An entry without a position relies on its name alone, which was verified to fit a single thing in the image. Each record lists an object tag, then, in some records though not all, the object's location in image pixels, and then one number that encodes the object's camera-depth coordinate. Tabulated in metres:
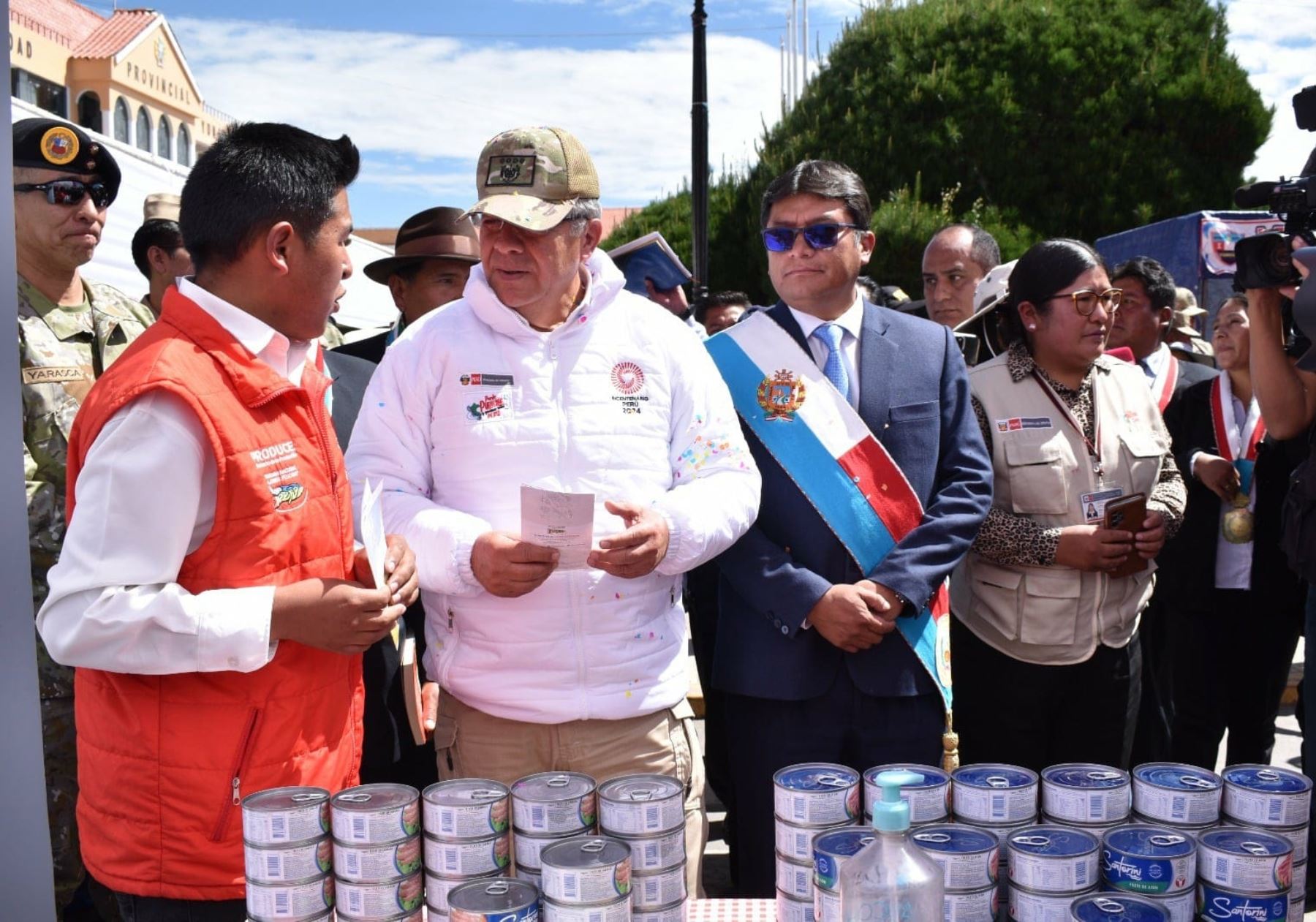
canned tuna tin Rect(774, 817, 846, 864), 1.83
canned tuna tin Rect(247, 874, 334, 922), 1.75
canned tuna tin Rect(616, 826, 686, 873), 1.82
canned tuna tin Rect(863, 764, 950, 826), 1.88
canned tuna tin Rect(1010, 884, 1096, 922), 1.66
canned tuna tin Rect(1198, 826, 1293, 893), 1.67
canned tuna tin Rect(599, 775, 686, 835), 1.82
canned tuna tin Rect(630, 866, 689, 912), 1.82
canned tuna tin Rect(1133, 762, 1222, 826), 1.88
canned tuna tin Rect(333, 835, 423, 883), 1.77
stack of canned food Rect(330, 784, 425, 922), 1.77
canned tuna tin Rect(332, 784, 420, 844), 1.77
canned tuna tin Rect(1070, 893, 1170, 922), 1.59
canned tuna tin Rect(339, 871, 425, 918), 1.77
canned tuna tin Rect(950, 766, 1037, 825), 1.89
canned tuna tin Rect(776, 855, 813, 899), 1.83
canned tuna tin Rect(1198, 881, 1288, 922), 1.67
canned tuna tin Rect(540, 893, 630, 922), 1.62
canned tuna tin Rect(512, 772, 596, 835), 1.85
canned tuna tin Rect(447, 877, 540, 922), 1.61
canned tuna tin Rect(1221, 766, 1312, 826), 1.83
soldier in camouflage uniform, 3.38
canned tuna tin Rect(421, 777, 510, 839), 1.81
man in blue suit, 3.14
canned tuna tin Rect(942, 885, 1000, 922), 1.68
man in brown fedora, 4.47
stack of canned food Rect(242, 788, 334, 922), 1.75
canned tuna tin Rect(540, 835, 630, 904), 1.62
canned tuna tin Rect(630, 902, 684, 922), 1.81
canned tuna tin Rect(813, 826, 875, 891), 1.67
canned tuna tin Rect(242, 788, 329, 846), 1.76
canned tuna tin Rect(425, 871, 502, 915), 1.79
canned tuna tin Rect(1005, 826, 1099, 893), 1.67
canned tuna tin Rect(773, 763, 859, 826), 1.84
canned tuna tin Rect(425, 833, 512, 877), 1.80
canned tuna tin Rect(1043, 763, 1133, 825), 1.89
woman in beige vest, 3.62
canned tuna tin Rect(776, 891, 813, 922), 1.84
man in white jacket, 2.68
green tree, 23.25
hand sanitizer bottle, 1.57
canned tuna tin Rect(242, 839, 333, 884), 1.75
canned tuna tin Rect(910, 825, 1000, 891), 1.69
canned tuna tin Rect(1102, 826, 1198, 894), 1.69
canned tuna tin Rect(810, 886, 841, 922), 1.65
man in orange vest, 2.02
